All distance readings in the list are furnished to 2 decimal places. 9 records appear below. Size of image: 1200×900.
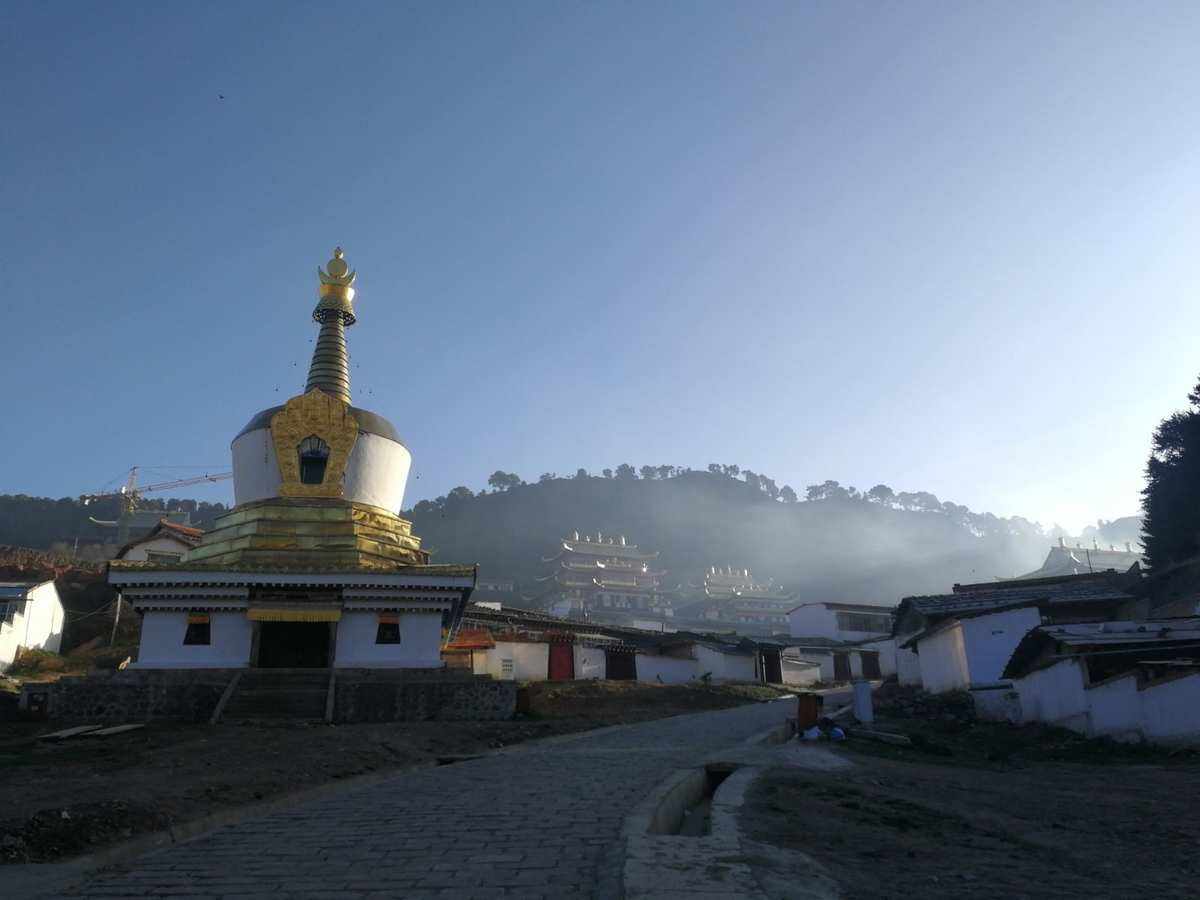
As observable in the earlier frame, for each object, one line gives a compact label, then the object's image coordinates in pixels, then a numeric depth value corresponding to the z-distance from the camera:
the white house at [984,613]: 28.19
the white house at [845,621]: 65.62
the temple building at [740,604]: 109.62
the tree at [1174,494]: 44.38
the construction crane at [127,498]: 86.38
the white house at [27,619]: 33.56
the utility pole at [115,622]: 39.53
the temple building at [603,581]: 109.12
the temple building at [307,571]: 23.39
